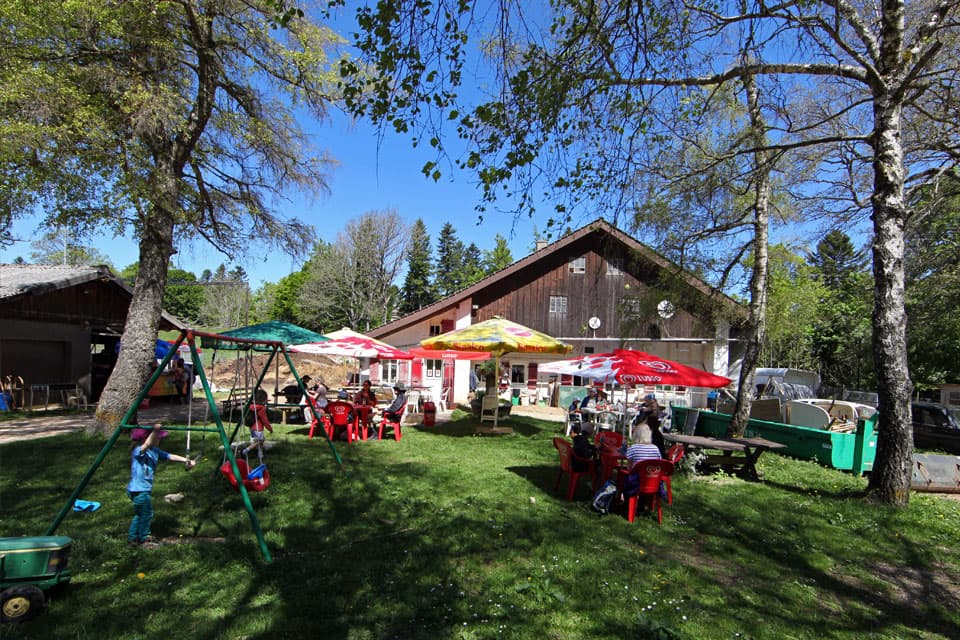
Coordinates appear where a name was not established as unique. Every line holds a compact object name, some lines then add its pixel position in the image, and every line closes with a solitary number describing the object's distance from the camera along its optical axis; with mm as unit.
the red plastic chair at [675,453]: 8853
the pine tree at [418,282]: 63456
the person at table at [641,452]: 6836
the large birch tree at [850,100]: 4969
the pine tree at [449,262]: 68125
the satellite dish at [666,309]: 13289
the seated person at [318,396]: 12406
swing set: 4922
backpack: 6918
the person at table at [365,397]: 12852
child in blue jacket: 5191
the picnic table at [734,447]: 9336
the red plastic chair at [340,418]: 11305
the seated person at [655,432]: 8477
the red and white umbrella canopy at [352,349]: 13289
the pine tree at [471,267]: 67062
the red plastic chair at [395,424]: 12059
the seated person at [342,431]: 11633
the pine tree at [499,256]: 65625
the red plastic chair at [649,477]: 6738
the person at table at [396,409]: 12211
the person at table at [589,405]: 13773
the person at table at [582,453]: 7641
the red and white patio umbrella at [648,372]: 9688
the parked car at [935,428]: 14328
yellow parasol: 12532
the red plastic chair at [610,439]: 8231
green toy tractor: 3715
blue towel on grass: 5824
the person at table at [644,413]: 8102
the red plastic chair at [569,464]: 7633
